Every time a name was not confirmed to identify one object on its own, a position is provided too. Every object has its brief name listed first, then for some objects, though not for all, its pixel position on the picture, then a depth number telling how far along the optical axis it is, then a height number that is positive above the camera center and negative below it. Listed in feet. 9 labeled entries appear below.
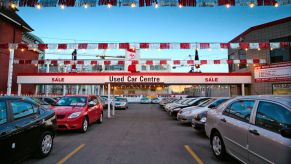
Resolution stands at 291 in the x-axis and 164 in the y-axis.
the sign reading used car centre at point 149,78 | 50.08 +2.33
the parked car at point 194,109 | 31.60 -3.79
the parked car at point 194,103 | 41.22 -3.25
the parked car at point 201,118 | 26.99 -4.13
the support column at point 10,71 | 52.86 +4.19
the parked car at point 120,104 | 80.80 -6.70
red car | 27.32 -3.54
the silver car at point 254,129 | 10.37 -2.57
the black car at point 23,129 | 12.99 -3.09
